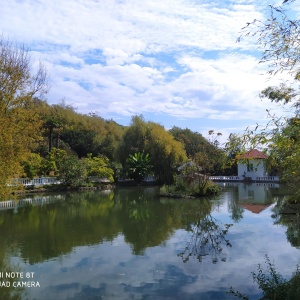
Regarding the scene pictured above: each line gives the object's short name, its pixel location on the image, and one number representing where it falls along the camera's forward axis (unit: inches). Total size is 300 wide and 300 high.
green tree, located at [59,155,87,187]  861.8
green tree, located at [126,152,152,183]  1036.5
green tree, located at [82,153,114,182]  962.1
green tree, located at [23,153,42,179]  797.9
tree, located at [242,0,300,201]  115.7
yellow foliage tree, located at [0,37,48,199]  333.1
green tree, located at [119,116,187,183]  1045.2
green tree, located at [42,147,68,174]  902.4
